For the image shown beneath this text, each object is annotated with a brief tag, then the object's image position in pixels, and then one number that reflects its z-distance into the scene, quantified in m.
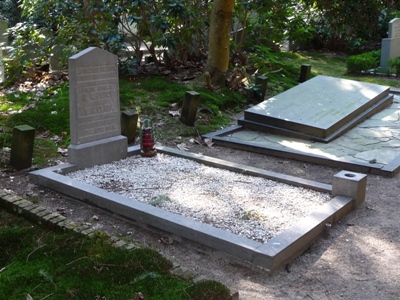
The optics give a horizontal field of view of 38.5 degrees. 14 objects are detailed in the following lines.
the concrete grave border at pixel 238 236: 5.19
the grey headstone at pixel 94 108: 7.30
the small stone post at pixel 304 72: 13.45
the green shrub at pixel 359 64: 15.37
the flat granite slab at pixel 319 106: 9.56
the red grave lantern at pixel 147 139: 8.09
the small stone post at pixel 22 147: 7.48
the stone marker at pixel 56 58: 12.58
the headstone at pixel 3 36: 12.07
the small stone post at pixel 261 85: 11.55
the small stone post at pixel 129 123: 8.89
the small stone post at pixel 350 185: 6.49
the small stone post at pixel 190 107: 9.68
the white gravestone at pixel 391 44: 16.00
